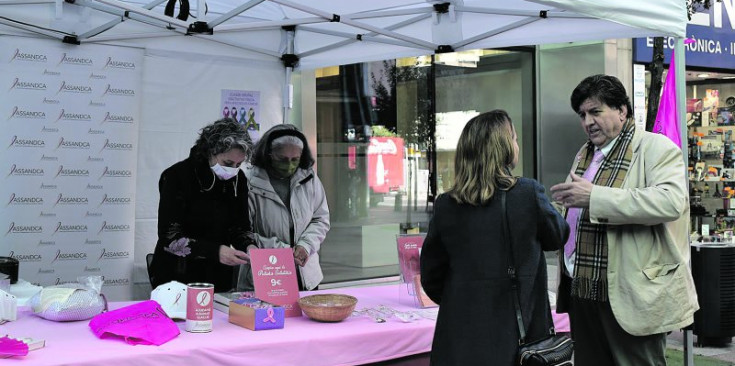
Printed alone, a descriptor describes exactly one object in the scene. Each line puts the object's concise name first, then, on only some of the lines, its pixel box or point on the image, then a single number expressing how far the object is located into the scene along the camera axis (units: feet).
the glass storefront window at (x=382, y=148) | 24.72
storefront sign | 30.55
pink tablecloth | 7.59
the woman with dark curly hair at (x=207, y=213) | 11.39
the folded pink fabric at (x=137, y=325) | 7.98
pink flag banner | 11.55
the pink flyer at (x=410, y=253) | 10.66
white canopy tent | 13.78
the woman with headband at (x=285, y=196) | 12.66
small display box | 8.83
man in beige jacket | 8.23
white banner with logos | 15.11
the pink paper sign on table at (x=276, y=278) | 9.63
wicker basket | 9.37
